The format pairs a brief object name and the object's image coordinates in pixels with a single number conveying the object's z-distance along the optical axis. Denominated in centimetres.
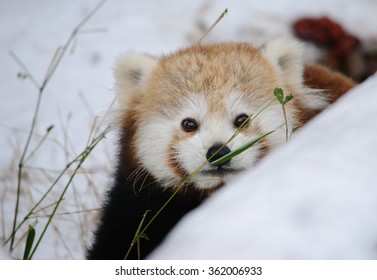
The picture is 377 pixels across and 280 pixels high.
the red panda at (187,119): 456
